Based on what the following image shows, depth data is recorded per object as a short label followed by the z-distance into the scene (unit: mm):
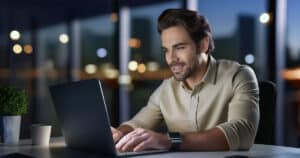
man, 2077
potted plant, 2137
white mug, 2105
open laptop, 1761
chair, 2375
